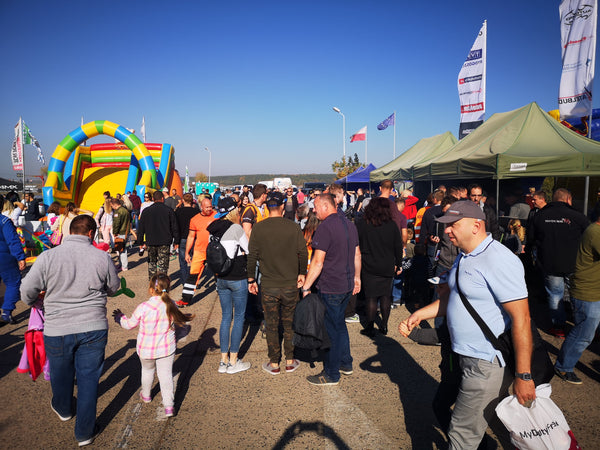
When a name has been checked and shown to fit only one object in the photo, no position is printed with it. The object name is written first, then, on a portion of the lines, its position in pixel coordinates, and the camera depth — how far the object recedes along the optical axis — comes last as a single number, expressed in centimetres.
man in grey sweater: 270
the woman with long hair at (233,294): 397
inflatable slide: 1725
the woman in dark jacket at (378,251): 468
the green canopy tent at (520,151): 761
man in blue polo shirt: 190
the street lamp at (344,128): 3814
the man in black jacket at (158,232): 644
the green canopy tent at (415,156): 1487
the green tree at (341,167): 5067
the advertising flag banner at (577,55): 915
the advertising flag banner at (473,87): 1244
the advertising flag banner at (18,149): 1994
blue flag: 2559
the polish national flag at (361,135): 2709
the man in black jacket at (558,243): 444
